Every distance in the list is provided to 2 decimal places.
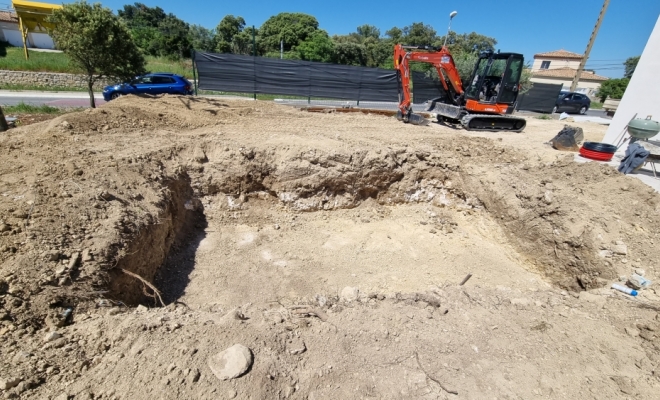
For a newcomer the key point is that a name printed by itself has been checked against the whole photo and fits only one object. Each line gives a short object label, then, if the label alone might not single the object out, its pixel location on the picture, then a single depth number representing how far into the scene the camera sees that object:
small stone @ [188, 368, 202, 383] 2.39
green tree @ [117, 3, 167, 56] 27.19
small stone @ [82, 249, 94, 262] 3.46
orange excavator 10.55
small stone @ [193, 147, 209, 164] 6.28
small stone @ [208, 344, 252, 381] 2.48
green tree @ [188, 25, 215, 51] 31.08
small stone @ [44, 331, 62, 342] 2.61
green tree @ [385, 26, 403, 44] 55.09
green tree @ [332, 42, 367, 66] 33.75
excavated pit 4.91
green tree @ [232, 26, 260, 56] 32.46
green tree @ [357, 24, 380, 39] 58.06
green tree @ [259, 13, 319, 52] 35.97
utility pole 20.26
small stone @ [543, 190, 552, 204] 5.94
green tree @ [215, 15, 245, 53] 33.05
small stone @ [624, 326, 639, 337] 3.42
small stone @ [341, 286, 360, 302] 4.33
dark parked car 21.78
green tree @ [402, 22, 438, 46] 50.38
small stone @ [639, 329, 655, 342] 3.32
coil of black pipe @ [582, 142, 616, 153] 8.09
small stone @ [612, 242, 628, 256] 4.76
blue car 12.99
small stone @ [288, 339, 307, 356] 2.85
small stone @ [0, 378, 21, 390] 2.12
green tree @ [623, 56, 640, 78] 47.99
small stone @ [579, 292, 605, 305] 3.98
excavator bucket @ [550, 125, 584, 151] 9.77
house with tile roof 39.38
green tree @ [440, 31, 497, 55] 45.84
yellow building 20.02
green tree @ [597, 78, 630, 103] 32.25
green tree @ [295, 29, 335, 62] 31.06
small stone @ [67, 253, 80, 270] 3.31
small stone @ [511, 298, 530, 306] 3.92
